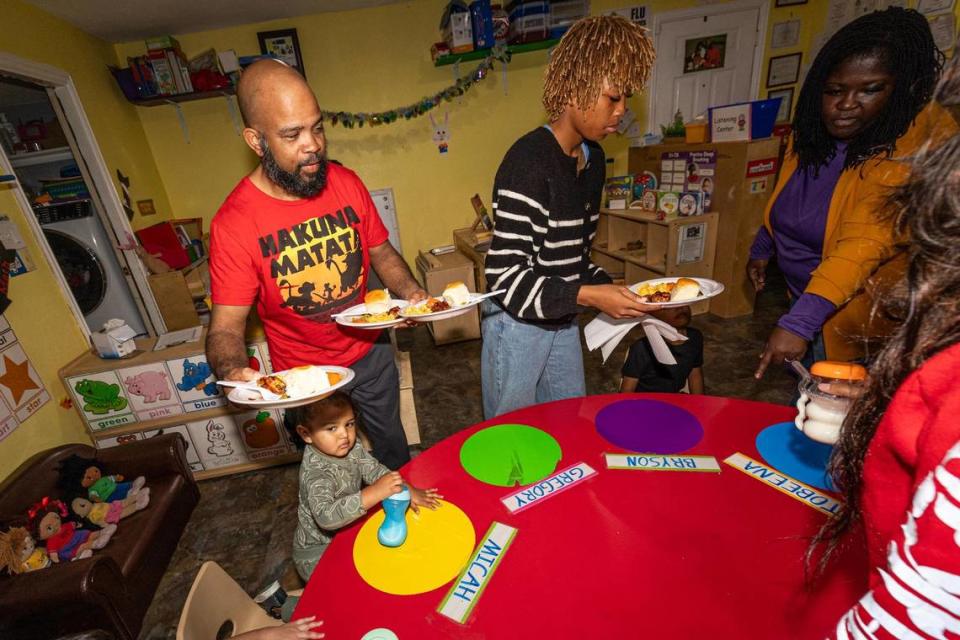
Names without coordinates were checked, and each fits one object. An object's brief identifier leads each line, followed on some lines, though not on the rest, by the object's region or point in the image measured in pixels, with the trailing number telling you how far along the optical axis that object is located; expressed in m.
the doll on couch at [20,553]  1.72
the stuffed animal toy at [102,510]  2.08
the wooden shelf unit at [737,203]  3.77
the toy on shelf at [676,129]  4.34
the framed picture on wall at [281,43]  3.96
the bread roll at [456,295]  1.71
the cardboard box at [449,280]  4.17
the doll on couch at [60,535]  1.94
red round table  0.86
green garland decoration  4.30
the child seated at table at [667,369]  2.19
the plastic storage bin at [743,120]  3.60
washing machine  3.64
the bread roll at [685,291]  1.59
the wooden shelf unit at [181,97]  3.80
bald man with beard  1.52
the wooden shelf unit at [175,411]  2.60
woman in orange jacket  1.35
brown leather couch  1.60
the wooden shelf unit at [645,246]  4.04
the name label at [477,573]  0.90
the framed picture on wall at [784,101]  5.01
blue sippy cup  1.04
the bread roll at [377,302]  1.73
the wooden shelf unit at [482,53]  4.10
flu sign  4.43
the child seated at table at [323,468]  1.37
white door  4.59
